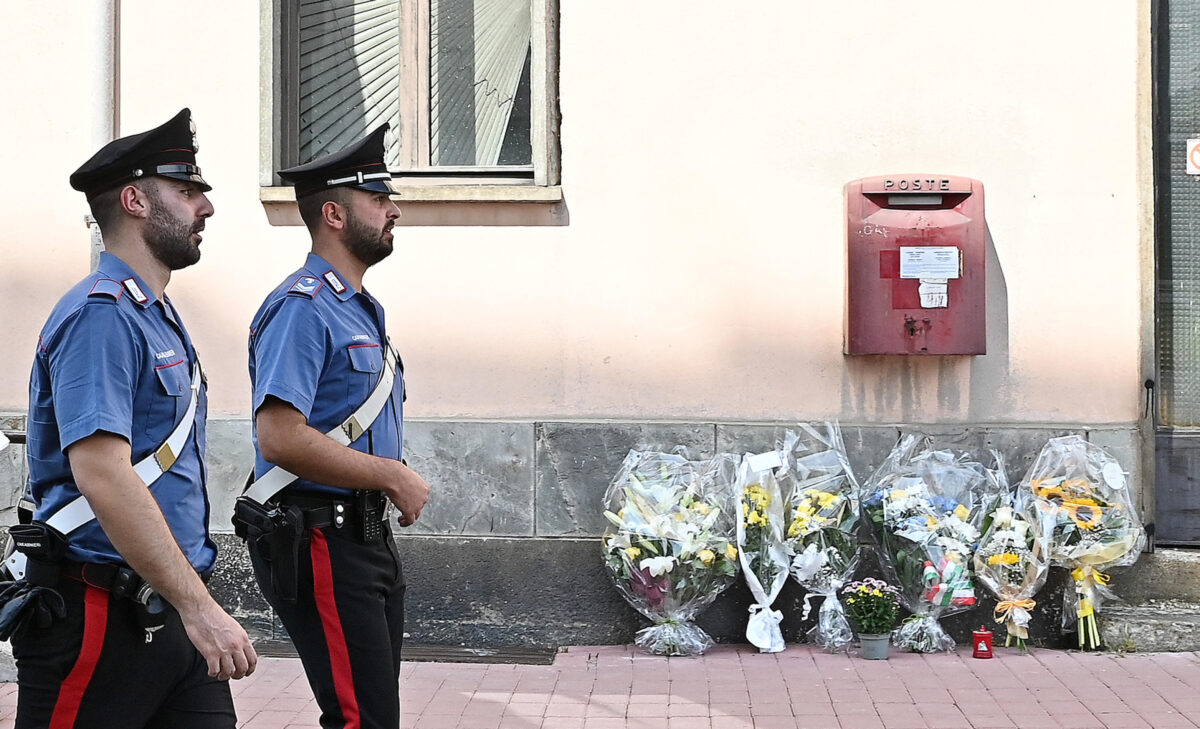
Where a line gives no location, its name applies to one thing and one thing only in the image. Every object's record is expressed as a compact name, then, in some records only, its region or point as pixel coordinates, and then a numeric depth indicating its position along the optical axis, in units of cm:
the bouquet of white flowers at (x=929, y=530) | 608
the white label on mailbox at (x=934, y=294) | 620
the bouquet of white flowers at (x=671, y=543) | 608
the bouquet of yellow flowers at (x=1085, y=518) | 605
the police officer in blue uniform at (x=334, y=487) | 324
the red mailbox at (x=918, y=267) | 620
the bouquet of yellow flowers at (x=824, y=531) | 612
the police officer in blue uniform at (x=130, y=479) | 254
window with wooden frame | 693
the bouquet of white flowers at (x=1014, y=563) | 607
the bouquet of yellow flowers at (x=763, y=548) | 615
